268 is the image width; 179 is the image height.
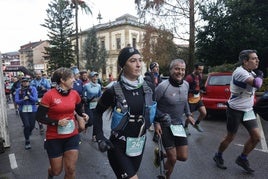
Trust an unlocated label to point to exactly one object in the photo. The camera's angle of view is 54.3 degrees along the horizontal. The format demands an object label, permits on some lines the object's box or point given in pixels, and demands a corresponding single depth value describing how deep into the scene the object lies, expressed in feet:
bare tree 46.11
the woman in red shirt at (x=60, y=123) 11.71
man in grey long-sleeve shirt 12.21
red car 29.37
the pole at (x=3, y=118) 21.68
